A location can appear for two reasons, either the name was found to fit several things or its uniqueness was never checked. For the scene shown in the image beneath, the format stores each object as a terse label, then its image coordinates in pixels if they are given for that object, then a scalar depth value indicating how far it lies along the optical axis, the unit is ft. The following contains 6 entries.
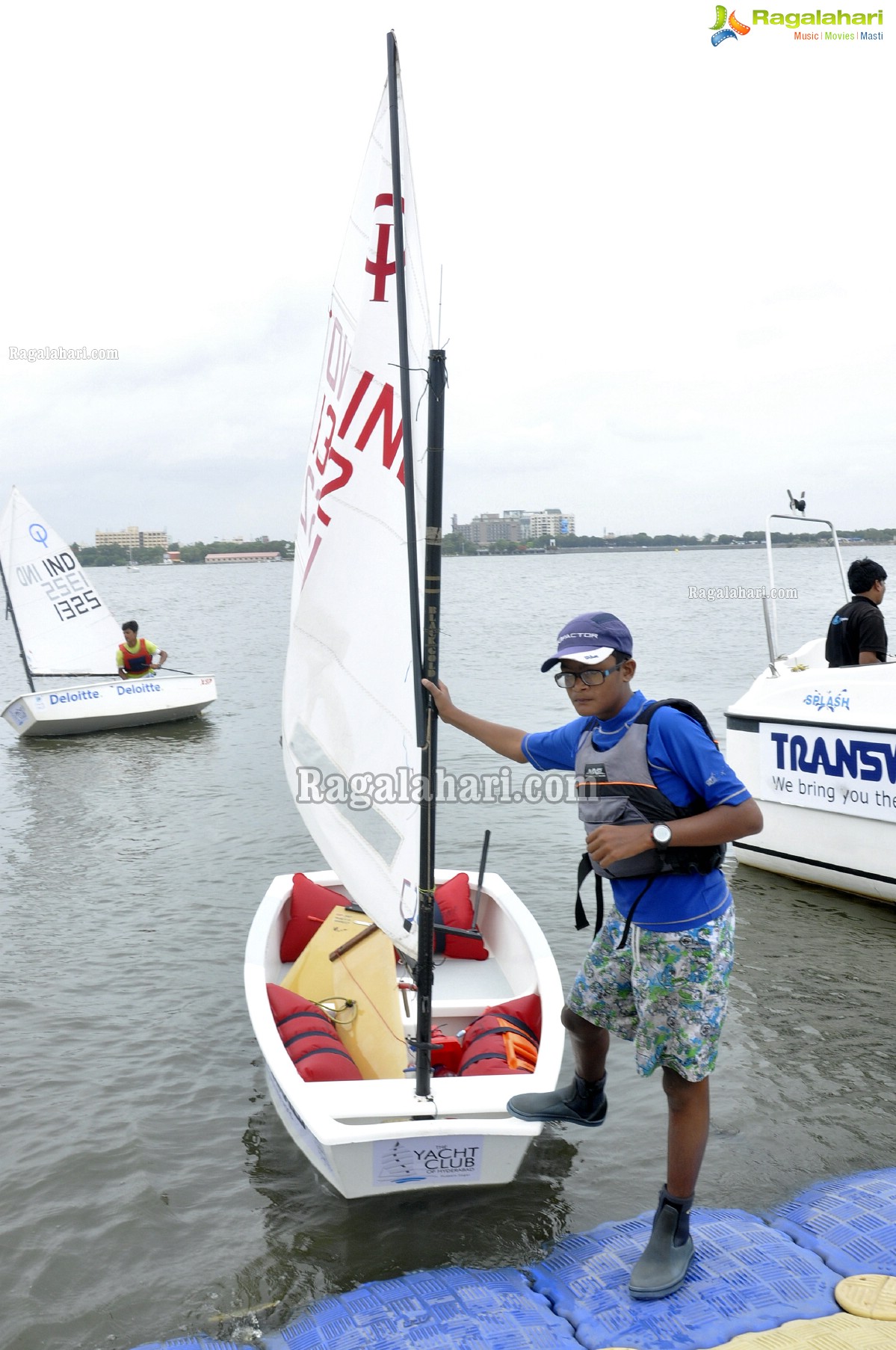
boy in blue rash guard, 8.89
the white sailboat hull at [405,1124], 11.39
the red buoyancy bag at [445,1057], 14.43
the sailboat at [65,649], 51.34
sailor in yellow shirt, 54.19
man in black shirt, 22.75
